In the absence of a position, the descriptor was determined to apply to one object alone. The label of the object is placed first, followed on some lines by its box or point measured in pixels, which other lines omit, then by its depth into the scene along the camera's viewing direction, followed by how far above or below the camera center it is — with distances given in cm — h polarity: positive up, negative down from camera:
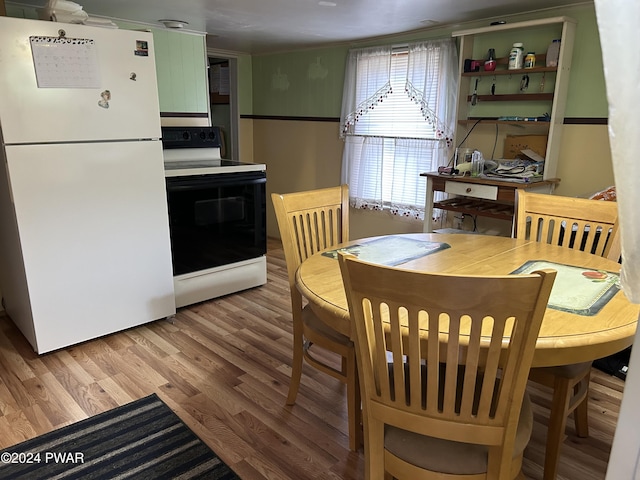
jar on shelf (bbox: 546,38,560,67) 284 +44
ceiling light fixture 337 +74
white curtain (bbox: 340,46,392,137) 394 +37
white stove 292 -63
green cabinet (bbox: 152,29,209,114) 347 +40
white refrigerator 217 -31
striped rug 167 -127
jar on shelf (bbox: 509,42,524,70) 299 +45
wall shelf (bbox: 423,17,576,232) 288 +13
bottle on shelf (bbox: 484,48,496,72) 311 +42
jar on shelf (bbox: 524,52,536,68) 296 +42
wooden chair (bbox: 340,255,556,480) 92 -55
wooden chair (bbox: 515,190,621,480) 150 -50
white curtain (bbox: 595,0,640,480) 49 -1
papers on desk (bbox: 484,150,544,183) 298 -29
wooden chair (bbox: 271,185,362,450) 176 -56
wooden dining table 113 -51
